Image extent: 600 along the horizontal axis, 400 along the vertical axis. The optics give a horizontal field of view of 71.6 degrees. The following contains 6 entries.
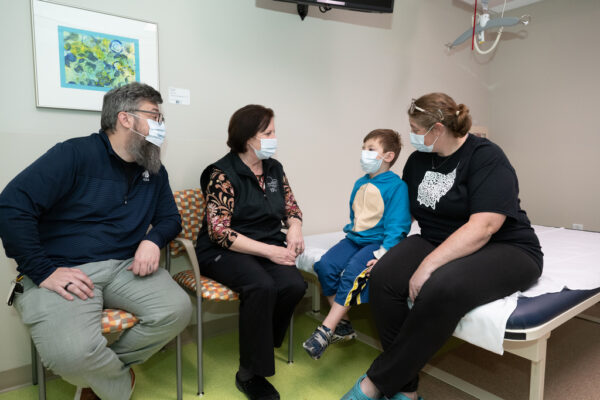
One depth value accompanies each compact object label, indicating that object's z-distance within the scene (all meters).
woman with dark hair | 1.64
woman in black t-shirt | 1.44
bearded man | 1.37
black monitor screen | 2.27
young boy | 1.76
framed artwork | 1.74
